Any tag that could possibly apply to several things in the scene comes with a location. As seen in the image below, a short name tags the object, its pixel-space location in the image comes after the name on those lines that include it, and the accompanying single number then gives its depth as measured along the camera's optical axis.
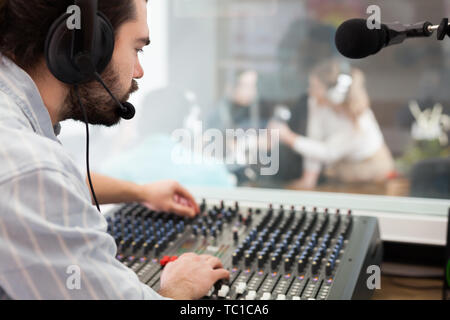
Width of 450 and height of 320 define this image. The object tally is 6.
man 0.54
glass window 2.51
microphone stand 0.67
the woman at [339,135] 3.14
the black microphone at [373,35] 0.71
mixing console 0.81
